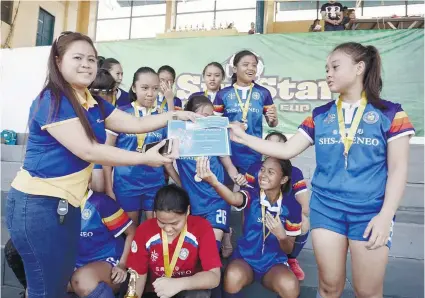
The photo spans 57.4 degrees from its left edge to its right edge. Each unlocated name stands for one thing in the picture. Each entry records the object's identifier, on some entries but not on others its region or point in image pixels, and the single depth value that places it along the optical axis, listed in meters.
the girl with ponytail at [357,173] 1.81
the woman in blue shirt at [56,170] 1.67
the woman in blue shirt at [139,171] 3.20
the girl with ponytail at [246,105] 3.49
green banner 6.28
